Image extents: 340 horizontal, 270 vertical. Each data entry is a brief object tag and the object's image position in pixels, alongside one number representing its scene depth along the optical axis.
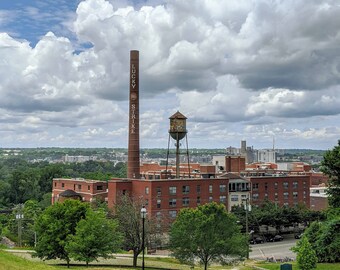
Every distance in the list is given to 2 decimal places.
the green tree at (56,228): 47.09
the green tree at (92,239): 44.81
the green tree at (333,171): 49.47
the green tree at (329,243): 46.34
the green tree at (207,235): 46.84
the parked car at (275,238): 84.81
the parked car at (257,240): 82.12
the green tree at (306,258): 40.28
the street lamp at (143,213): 38.50
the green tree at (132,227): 55.00
